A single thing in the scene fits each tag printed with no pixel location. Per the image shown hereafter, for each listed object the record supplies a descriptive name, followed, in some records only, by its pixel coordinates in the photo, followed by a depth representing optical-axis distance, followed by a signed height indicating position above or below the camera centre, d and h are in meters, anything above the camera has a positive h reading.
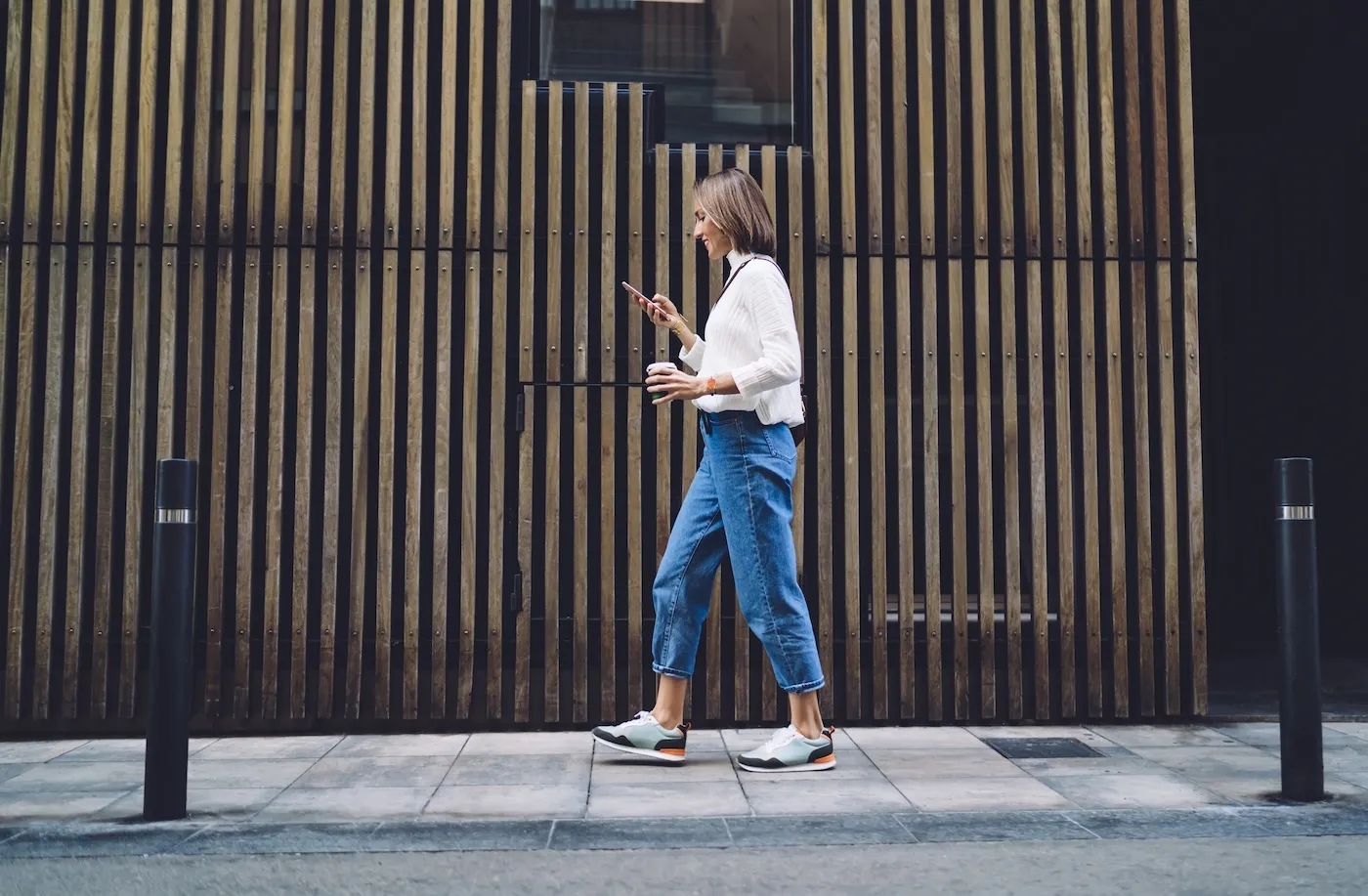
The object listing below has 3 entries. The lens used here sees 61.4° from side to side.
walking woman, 3.63 +0.01
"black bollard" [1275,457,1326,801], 3.21 -0.39
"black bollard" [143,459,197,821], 3.01 -0.39
